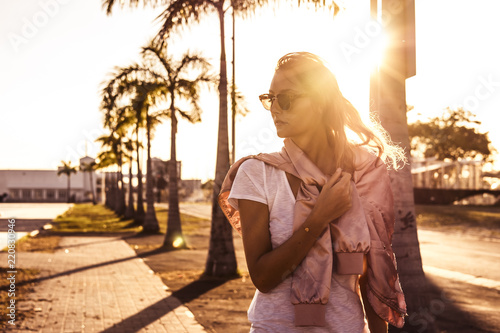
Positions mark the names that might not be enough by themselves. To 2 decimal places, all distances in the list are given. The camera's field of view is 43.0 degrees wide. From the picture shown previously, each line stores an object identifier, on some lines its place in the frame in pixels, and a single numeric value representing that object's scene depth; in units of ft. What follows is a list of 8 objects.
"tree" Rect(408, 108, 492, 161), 216.54
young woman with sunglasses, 6.31
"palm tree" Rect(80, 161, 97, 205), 387.75
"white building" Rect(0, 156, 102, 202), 465.06
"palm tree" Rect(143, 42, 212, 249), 64.75
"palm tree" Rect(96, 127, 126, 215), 146.79
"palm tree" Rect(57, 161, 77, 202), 435.12
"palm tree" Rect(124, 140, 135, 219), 133.49
